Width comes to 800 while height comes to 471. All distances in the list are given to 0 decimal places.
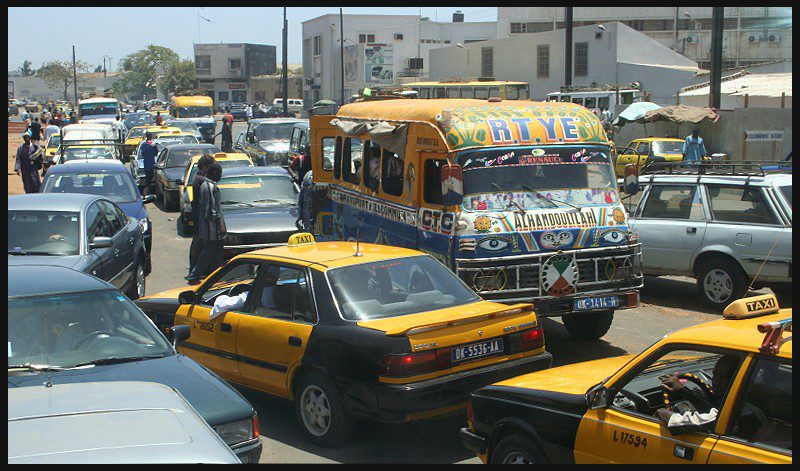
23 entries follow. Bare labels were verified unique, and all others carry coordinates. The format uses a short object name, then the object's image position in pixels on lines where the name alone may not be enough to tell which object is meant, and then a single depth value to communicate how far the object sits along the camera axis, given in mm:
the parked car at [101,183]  15133
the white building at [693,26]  56281
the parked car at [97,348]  5695
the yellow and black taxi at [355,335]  6449
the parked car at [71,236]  10234
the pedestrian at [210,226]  12734
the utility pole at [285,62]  55119
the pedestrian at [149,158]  25109
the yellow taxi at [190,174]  18531
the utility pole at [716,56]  26453
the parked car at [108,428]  3379
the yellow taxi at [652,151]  26203
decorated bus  9055
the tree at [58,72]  129500
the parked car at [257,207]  13734
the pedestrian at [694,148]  22766
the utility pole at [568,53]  37594
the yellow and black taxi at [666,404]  4297
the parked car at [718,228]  11000
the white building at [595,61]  45500
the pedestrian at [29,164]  21427
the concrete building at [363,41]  75312
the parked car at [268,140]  26628
